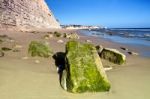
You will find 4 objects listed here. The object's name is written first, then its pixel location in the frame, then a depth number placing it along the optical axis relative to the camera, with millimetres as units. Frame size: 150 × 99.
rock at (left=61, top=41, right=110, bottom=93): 2337
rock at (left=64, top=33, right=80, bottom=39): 8743
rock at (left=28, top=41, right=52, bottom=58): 4016
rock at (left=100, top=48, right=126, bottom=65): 3820
